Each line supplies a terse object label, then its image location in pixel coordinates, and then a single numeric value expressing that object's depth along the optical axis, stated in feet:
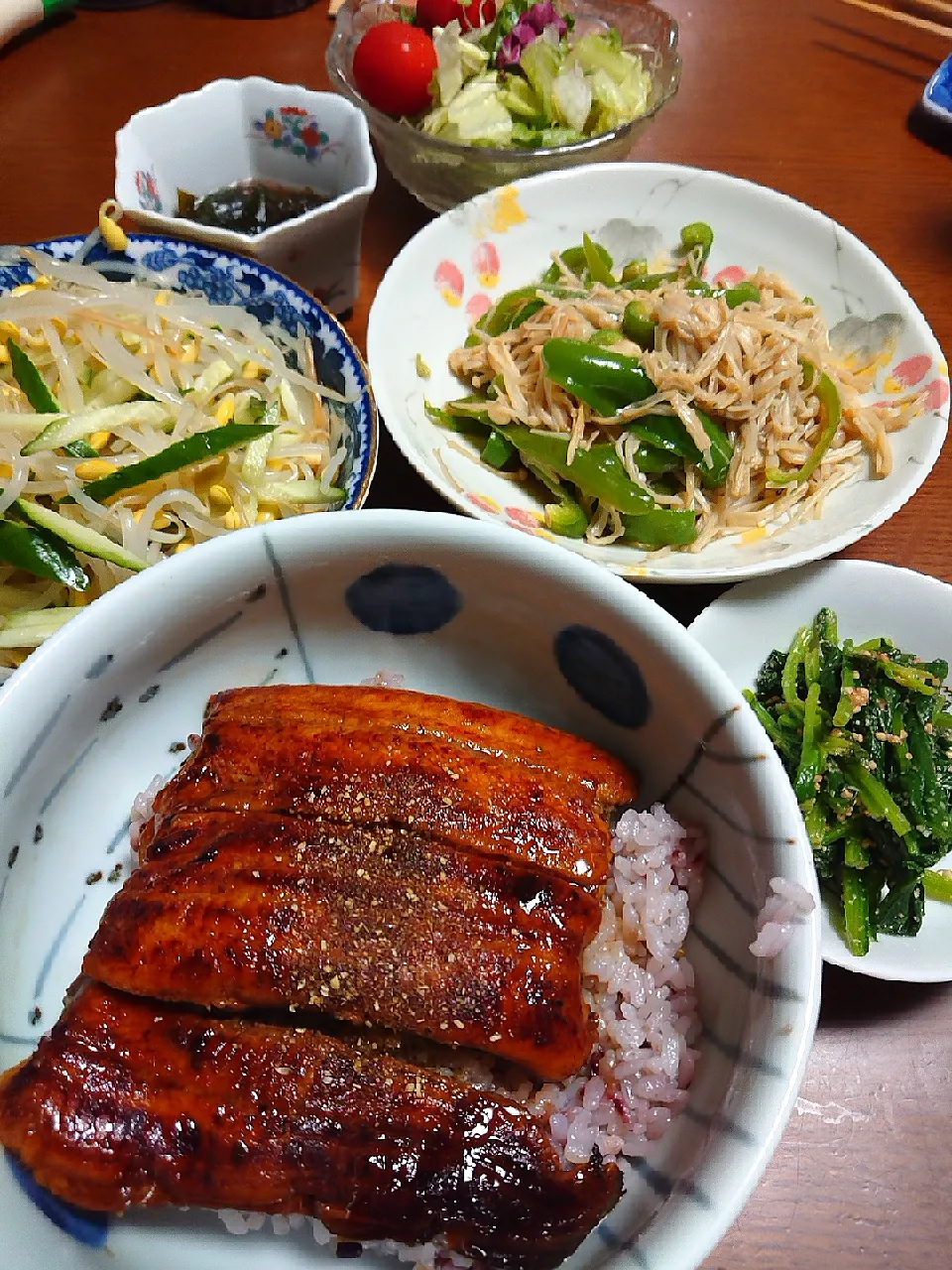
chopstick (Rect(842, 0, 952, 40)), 1.63
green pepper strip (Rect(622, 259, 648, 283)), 1.26
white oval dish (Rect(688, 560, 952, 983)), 0.99
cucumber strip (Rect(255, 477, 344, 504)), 0.95
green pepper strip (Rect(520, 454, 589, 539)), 1.05
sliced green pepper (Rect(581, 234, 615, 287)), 1.24
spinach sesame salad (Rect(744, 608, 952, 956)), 0.86
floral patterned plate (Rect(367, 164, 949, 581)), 1.02
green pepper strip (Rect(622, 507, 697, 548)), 1.03
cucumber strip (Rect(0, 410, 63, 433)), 0.91
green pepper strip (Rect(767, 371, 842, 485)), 1.09
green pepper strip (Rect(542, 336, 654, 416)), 1.10
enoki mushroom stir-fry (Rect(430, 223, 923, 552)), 1.08
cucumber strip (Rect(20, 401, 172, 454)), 0.91
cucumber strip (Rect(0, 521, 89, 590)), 0.87
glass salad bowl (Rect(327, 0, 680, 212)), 1.23
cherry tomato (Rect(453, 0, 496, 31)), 1.39
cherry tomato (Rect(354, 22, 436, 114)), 1.29
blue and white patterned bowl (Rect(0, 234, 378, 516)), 1.00
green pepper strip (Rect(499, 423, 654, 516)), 1.05
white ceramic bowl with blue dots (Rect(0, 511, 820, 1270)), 0.60
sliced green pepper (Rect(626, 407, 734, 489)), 1.09
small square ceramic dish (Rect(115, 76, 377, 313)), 1.05
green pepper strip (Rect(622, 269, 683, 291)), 1.23
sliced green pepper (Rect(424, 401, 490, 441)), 1.13
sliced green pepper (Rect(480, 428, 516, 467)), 1.11
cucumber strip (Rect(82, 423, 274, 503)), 0.90
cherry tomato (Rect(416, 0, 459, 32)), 1.38
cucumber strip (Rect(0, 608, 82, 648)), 0.85
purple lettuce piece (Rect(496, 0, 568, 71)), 1.36
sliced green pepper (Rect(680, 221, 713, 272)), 1.26
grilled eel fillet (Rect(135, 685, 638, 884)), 0.67
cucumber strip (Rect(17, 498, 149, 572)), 0.87
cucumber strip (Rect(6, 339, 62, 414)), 0.94
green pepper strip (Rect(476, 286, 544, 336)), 1.22
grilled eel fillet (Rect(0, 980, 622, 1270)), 0.59
